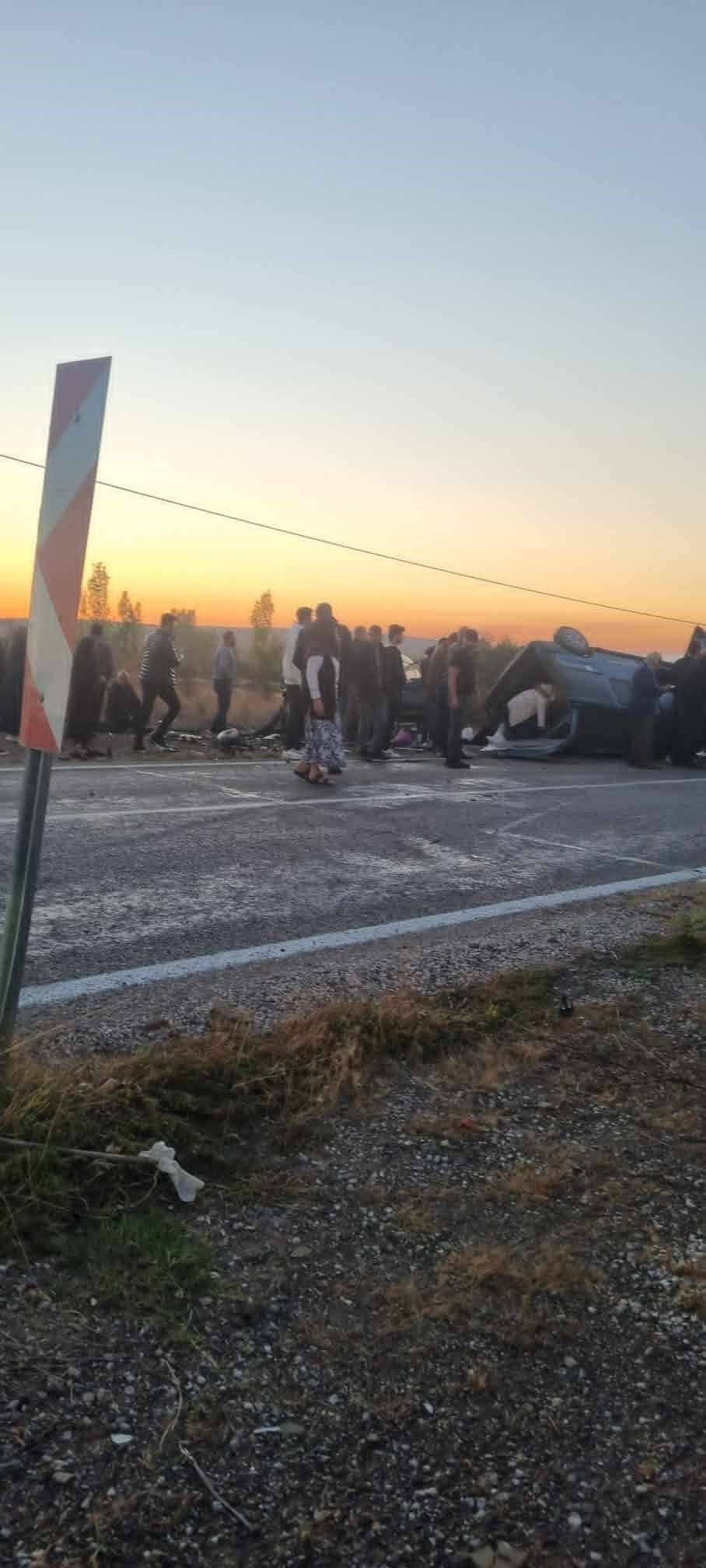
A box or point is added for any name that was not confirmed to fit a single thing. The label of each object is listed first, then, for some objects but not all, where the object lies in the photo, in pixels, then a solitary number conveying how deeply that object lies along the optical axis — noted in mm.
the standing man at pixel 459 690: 14211
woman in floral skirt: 11016
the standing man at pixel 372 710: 14805
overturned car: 17078
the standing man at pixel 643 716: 16500
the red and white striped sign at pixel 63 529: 3092
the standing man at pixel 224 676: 16531
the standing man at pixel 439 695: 15578
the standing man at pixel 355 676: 15062
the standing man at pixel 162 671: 13930
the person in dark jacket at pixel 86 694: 13188
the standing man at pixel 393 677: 15000
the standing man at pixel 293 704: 14609
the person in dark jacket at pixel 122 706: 14961
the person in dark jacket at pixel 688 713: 17156
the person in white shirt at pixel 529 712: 17359
